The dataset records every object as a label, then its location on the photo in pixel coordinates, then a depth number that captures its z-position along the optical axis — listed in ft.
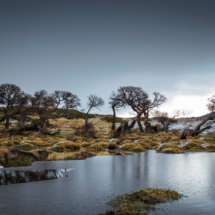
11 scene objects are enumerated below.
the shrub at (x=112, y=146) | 73.77
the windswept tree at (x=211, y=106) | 128.67
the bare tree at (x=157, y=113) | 152.98
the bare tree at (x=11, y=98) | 132.36
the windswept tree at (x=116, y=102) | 151.70
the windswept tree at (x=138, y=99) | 147.11
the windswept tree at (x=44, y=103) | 127.87
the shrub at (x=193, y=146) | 66.59
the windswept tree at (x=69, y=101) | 151.12
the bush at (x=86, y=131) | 107.45
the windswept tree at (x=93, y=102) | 154.81
